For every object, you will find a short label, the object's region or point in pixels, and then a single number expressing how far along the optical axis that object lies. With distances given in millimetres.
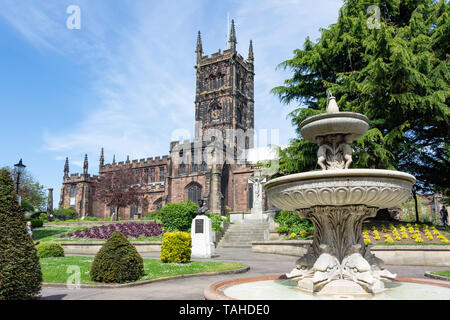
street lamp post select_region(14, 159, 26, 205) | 14809
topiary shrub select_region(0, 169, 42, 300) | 4805
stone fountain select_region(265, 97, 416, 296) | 5484
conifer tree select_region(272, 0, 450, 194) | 17375
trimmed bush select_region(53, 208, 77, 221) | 55831
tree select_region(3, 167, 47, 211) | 49631
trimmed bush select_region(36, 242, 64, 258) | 14844
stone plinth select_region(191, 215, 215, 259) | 16312
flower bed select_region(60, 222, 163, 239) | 25234
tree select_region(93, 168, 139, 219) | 39125
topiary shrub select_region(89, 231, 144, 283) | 7898
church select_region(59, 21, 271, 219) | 50344
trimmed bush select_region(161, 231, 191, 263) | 12406
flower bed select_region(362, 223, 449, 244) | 15594
